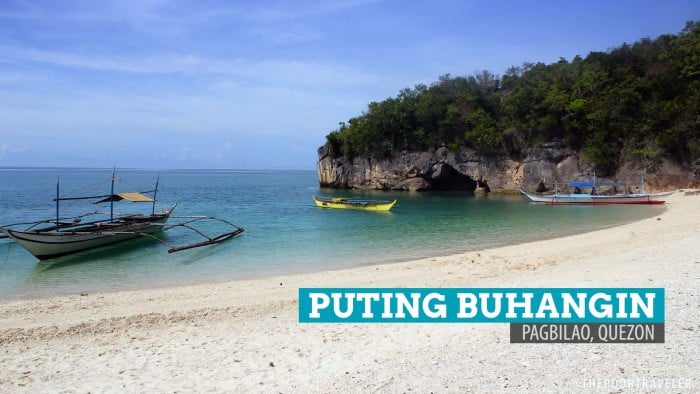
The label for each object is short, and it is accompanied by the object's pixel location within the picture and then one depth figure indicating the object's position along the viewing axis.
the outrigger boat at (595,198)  30.61
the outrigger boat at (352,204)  30.12
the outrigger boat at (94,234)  14.52
